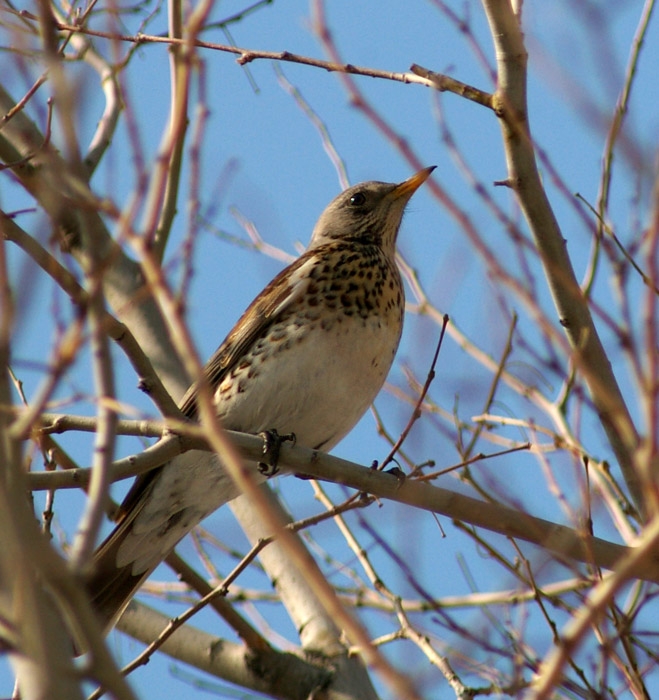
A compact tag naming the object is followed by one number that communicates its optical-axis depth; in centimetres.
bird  1153
